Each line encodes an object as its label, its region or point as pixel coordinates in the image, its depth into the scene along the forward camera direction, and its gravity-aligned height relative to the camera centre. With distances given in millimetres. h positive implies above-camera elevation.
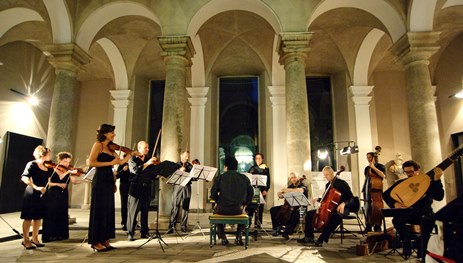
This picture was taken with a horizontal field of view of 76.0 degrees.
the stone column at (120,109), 11781 +2826
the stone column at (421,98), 6508 +1862
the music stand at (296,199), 5484 -351
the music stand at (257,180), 6043 +0
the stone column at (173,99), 6707 +1902
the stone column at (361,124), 10664 +2053
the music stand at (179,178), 5291 +37
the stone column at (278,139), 10758 +1508
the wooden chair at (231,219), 4602 -604
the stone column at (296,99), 6578 +1852
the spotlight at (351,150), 8226 +832
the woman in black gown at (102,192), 4297 -172
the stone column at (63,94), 7230 +2170
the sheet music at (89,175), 5172 +88
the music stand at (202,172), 5520 +148
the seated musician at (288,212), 5758 -656
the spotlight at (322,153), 10889 +985
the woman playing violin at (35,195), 4730 -238
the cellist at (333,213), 4820 -557
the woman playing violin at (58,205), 5195 -448
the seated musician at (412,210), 3928 -390
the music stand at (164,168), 4426 +178
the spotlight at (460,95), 9114 +2610
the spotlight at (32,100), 10689 +2887
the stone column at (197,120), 11289 +2313
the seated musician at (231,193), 4789 -209
